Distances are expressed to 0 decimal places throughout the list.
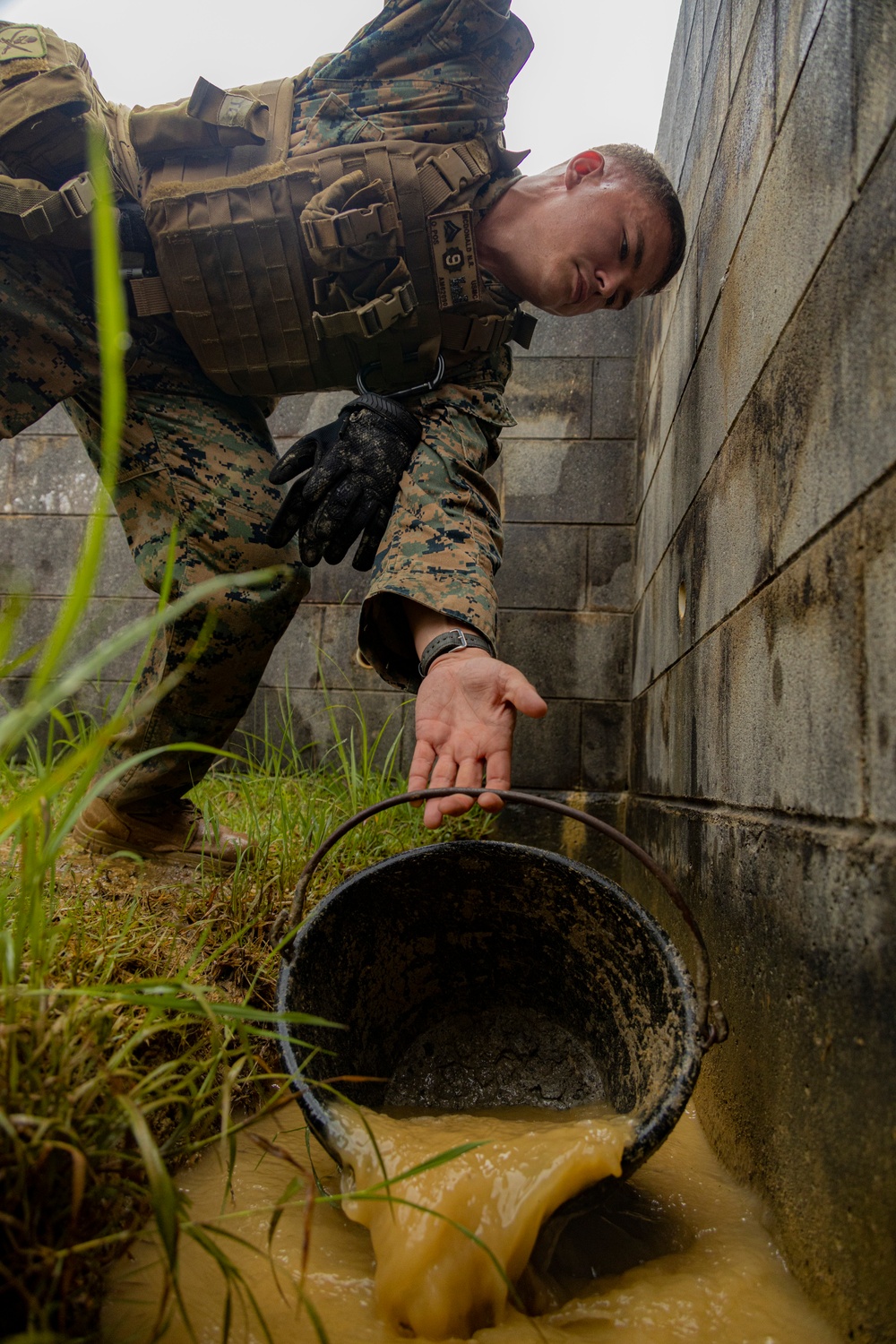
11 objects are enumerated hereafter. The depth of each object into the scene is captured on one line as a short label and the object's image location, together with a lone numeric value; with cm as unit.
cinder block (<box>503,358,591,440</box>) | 321
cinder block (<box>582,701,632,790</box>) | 299
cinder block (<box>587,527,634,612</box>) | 309
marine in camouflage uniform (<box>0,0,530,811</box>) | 188
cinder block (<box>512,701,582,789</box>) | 303
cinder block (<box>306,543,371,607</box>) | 321
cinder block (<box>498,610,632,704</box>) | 306
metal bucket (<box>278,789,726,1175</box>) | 112
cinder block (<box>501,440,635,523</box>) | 314
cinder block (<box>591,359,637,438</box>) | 317
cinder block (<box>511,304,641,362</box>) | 321
